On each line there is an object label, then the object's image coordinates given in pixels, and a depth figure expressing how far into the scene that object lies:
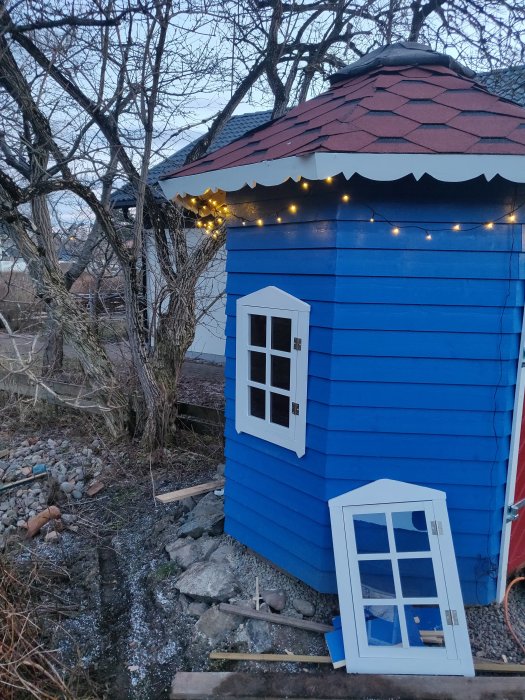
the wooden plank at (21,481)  4.98
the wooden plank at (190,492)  4.50
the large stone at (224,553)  3.69
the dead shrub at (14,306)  11.66
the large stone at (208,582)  3.31
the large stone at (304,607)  3.17
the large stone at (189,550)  3.77
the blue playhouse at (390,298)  2.62
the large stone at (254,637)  2.93
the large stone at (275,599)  3.20
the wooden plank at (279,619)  3.01
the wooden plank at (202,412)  6.32
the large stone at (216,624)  3.07
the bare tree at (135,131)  5.38
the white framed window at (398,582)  2.68
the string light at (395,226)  2.74
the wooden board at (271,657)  2.80
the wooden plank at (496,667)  2.72
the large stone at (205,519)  4.11
